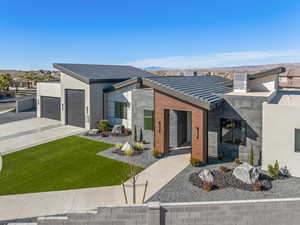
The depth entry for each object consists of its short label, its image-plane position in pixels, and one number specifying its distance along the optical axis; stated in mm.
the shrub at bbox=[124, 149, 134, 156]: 14855
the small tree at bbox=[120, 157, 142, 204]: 11055
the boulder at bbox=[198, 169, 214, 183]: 10672
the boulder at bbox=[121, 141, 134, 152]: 15211
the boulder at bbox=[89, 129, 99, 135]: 20044
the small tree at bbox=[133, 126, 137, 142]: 18025
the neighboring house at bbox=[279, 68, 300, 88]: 40219
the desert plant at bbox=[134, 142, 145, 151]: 15820
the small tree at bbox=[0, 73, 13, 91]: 47500
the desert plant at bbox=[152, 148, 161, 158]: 14516
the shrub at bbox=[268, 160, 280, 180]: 11434
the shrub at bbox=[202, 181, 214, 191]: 10201
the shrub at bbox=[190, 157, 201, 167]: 13094
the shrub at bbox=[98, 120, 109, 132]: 20641
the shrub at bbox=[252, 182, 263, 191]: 10121
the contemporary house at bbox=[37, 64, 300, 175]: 13180
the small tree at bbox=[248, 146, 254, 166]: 12912
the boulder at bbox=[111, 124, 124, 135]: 20000
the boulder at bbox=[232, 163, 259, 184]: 10664
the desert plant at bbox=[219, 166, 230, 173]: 12078
